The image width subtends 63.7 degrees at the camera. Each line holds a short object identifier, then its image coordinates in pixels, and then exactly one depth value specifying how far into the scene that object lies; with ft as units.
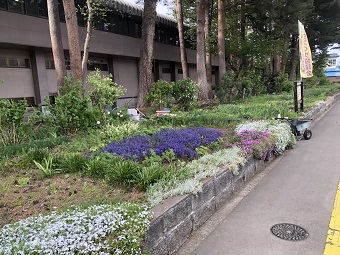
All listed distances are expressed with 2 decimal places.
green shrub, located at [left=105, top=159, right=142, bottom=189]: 12.24
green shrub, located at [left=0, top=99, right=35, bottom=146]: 20.88
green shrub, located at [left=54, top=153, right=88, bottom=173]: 14.55
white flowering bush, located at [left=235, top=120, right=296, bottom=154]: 20.63
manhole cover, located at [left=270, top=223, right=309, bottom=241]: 10.47
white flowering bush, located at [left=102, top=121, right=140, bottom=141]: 21.59
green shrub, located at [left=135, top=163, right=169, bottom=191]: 11.76
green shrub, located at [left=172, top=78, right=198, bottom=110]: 40.04
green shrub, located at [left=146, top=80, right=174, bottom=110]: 39.96
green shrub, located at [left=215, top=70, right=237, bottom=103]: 53.93
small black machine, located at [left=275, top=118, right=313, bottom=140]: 24.95
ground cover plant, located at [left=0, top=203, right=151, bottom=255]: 6.70
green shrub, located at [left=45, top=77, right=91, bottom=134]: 24.47
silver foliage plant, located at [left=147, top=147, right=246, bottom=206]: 10.76
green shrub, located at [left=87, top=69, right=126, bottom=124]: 25.82
